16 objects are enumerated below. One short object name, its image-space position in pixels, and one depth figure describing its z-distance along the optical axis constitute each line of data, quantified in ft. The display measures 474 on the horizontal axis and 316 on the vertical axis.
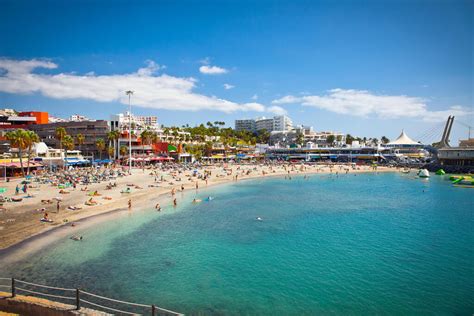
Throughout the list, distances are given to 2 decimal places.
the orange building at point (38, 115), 319.06
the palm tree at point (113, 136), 261.44
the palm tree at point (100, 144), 261.03
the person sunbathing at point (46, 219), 89.34
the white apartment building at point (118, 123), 303.54
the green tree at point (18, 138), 163.53
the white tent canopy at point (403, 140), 390.62
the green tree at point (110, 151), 266.14
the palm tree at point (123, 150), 272.29
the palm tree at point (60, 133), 215.10
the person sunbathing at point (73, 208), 105.35
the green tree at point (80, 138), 251.15
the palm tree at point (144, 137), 285.41
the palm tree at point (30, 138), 169.17
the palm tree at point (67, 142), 216.95
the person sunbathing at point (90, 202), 113.93
